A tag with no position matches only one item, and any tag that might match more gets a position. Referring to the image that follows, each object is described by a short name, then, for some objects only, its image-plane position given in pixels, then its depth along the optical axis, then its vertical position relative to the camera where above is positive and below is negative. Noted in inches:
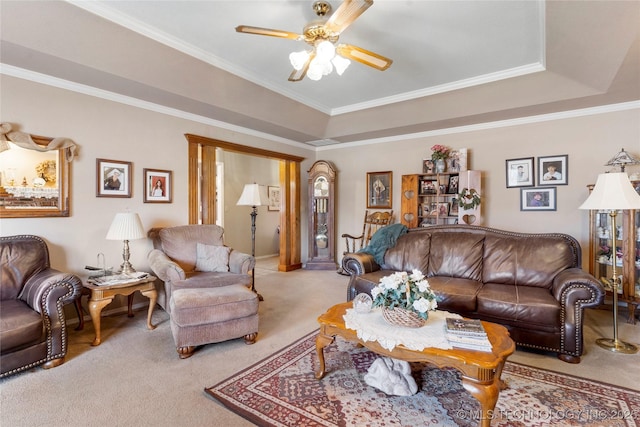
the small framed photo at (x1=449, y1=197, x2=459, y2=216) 198.0 +0.1
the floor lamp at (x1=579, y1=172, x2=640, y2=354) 104.8 +2.8
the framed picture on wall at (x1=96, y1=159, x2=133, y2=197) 139.0 +13.1
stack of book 69.6 -29.2
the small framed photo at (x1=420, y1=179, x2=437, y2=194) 205.8 +13.7
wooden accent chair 223.0 -15.2
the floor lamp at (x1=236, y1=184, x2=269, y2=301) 167.5 +5.4
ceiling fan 89.7 +51.3
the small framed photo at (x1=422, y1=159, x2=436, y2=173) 201.9 +26.7
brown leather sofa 100.0 -27.7
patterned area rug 71.9 -47.8
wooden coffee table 64.2 -33.0
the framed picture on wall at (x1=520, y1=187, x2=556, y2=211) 174.2 +4.7
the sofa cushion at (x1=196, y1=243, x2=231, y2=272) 144.9 -23.4
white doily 72.2 -30.3
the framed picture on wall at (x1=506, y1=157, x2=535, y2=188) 179.8 +20.0
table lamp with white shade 123.9 -9.0
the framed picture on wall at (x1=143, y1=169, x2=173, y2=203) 155.2 +10.7
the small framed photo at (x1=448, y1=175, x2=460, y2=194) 196.4 +15.0
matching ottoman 101.3 -36.0
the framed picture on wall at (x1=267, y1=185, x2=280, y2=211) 313.1 +10.1
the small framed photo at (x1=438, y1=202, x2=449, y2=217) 200.5 -1.1
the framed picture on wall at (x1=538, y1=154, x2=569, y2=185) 170.2 +20.2
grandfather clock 241.6 -7.6
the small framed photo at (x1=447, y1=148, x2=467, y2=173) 194.4 +29.0
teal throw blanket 155.6 -16.7
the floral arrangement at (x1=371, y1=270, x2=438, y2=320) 79.7 -22.5
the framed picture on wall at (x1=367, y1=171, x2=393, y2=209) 228.2 +12.8
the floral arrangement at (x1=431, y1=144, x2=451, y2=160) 196.2 +34.2
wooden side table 111.7 -31.8
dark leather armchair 86.3 -29.8
